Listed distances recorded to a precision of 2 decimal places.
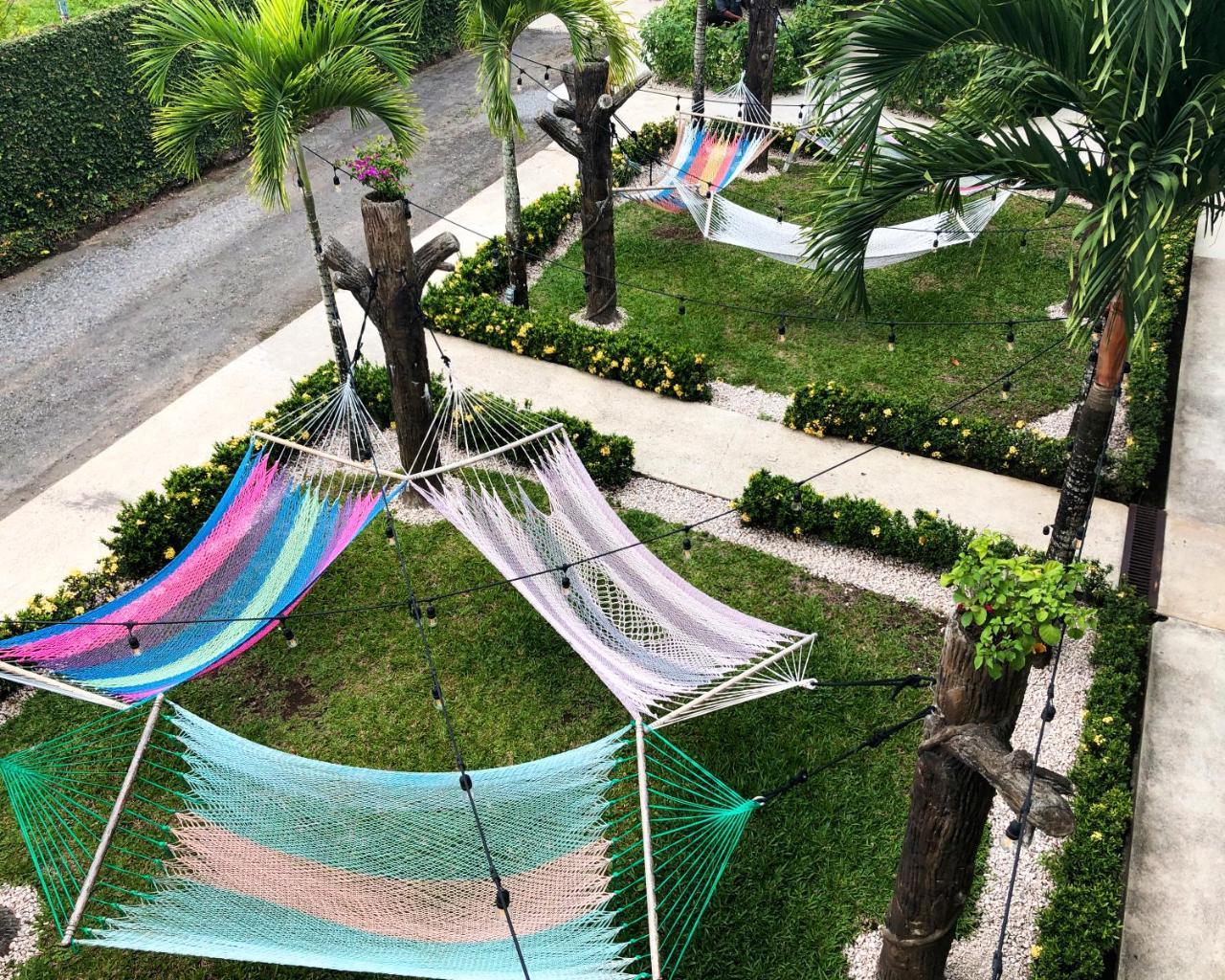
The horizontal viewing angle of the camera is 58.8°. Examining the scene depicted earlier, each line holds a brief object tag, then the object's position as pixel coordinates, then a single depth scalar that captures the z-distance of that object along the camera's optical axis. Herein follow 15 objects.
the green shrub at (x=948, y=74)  12.91
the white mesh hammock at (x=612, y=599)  5.29
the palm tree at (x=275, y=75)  6.60
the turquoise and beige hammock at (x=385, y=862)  4.18
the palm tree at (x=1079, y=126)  4.44
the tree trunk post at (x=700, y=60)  11.55
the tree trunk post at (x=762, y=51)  11.46
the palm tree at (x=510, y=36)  7.91
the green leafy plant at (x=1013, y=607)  3.35
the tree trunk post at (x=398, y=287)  6.60
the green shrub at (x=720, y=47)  14.19
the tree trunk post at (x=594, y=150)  8.58
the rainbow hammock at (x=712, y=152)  10.30
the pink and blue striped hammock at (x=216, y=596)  5.34
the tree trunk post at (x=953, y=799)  3.41
